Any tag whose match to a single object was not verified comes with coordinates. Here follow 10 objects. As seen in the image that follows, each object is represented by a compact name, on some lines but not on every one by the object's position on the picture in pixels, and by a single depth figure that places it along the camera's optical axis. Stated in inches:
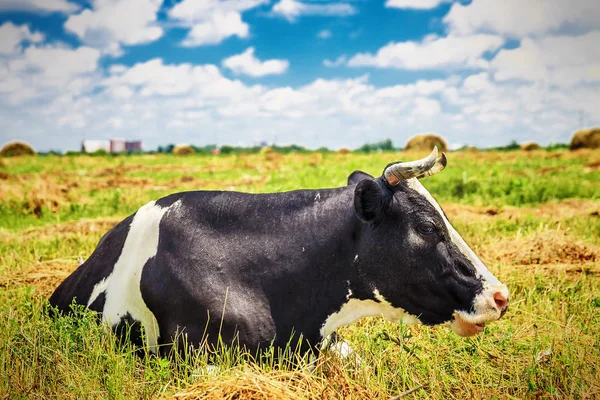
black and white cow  137.1
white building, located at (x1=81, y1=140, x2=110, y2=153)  2628.0
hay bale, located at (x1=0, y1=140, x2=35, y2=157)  1619.7
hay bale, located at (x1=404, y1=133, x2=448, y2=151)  1547.7
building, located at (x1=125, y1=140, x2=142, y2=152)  3882.9
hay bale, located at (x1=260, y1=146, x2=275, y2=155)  1641.2
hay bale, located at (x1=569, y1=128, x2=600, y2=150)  1323.8
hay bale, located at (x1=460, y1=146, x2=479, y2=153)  1542.1
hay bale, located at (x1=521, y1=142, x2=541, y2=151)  1599.4
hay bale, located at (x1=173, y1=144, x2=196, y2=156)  1912.8
